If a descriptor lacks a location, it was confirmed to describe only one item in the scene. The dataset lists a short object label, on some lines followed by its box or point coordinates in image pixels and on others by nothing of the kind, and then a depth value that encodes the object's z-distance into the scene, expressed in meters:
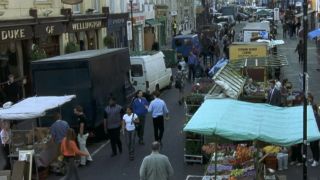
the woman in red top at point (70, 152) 14.24
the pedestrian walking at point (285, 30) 64.29
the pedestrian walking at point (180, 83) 27.05
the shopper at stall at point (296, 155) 15.80
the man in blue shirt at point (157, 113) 18.16
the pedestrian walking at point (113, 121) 17.33
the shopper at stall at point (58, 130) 15.54
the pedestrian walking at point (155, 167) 11.17
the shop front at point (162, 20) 57.19
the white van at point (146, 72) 26.95
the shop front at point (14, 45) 24.42
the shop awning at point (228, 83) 16.83
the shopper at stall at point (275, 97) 19.40
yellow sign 28.61
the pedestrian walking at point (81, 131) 16.58
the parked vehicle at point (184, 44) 43.44
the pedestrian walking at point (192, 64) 33.00
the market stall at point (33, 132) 15.10
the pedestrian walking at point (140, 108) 18.50
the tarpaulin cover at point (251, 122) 10.54
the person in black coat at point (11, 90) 24.09
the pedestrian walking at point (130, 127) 16.98
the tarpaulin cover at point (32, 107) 15.02
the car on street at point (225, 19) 84.56
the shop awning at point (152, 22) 51.94
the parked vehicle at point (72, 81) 18.64
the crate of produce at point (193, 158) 16.29
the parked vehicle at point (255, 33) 42.00
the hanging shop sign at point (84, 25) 32.70
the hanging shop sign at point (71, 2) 28.28
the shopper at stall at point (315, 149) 15.33
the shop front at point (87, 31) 33.09
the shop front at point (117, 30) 39.56
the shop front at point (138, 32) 48.19
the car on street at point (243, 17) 109.20
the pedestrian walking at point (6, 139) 15.72
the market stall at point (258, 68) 22.97
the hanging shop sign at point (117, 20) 39.97
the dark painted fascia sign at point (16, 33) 24.02
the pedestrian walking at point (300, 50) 38.14
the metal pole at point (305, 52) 11.62
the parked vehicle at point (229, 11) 102.19
